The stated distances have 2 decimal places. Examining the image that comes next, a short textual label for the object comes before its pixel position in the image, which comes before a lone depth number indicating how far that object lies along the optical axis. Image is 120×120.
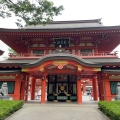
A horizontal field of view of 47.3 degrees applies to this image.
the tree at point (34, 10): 11.18
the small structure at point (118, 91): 13.31
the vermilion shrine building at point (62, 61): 13.93
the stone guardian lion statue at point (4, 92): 13.60
